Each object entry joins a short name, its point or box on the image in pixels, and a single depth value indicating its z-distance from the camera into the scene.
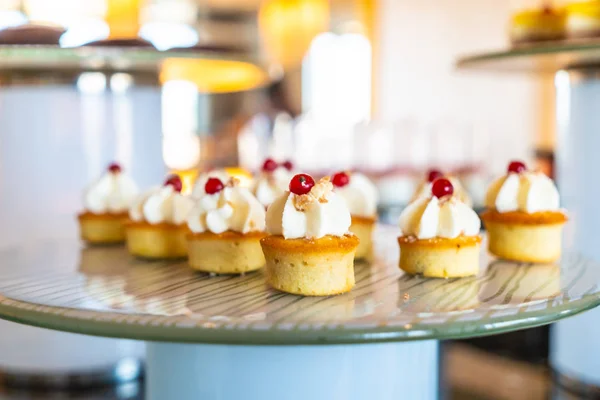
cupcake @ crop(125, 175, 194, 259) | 0.64
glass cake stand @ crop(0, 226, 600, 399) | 0.49
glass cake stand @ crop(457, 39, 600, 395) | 0.78
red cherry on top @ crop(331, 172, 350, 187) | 0.65
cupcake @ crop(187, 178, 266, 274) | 0.59
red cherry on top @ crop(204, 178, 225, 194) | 0.60
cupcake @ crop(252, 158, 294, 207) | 0.67
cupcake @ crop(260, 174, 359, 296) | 0.55
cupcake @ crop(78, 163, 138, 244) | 0.69
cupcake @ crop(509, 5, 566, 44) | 0.77
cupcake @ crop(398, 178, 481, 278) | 0.58
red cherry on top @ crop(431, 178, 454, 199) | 0.60
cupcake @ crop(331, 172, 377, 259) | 0.64
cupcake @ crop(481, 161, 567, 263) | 0.62
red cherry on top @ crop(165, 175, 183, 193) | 0.66
